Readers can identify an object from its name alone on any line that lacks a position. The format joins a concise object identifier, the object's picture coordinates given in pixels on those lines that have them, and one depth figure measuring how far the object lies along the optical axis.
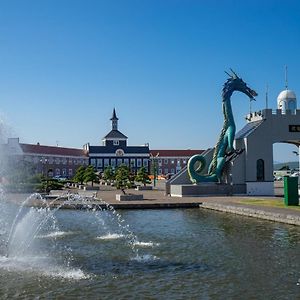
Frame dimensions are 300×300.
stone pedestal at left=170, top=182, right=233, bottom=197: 36.66
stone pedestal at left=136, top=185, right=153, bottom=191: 50.88
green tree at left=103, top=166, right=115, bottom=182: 64.25
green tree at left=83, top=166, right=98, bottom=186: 52.06
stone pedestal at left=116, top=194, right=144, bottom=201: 32.66
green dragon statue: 38.00
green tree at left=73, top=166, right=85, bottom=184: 58.70
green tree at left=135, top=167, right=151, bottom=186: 51.69
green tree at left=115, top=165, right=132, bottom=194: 40.47
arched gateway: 37.69
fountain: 10.02
